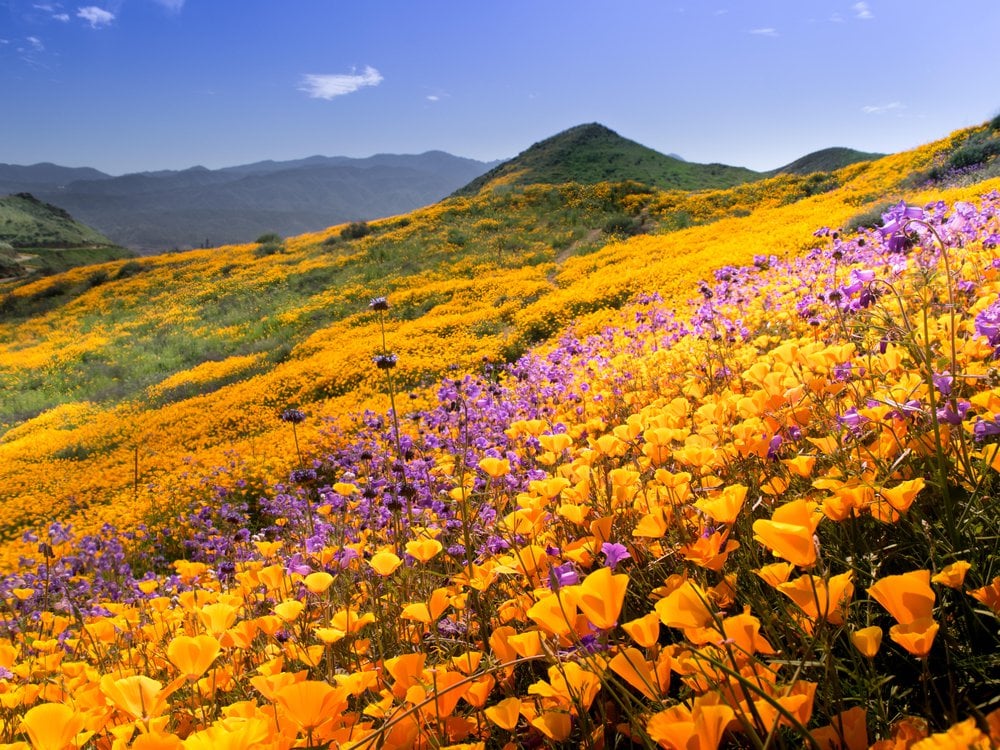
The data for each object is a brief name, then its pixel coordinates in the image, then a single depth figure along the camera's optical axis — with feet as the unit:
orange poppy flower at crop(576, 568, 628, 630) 2.70
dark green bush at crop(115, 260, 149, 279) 106.63
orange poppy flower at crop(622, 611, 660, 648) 2.83
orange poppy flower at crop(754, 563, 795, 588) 2.83
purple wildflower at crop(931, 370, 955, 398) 4.14
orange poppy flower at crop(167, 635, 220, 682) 3.54
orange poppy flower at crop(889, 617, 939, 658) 2.28
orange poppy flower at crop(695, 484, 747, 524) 3.36
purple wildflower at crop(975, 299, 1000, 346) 4.53
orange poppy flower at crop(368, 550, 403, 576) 4.38
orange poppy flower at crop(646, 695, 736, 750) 2.16
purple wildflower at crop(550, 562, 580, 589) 4.11
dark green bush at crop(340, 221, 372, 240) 99.55
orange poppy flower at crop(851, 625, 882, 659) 2.38
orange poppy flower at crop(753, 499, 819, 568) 2.44
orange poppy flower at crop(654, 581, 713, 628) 2.75
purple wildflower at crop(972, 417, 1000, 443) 3.43
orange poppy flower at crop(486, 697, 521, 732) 2.91
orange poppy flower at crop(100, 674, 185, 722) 3.21
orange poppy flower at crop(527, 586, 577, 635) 2.96
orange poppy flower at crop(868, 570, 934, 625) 2.23
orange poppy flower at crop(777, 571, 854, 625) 2.67
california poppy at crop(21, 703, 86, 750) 2.86
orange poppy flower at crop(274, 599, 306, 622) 3.92
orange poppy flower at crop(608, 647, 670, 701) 2.85
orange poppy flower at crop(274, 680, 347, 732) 2.72
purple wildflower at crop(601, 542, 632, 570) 3.73
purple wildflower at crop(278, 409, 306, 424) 10.45
